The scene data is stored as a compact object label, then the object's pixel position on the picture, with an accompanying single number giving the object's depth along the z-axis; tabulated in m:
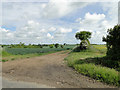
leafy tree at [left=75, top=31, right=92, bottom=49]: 50.09
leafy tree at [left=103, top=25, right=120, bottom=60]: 6.98
